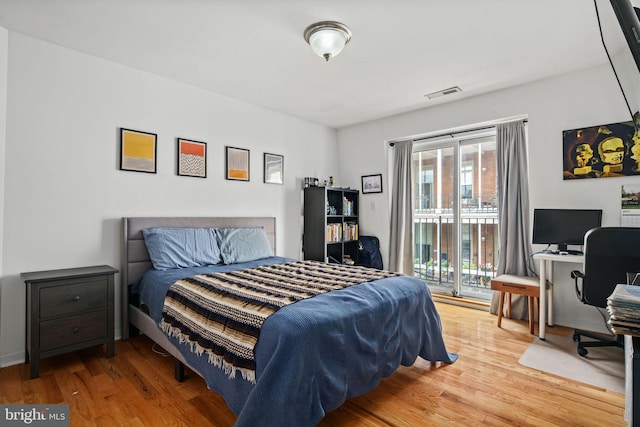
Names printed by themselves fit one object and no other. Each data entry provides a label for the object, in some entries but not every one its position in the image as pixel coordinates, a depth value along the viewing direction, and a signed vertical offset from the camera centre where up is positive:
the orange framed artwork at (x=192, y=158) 3.41 +0.64
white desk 2.81 -0.49
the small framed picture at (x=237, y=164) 3.82 +0.64
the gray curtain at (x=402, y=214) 4.56 +0.02
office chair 2.27 -0.34
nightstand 2.24 -0.71
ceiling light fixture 2.37 +1.37
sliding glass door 4.08 +0.03
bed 1.45 -0.74
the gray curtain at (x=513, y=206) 3.51 +0.10
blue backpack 4.73 -0.56
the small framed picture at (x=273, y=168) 4.23 +0.64
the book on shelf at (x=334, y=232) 4.46 -0.24
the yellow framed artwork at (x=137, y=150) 3.00 +0.64
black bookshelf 4.41 -0.12
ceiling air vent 3.62 +1.44
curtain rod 3.89 +1.10
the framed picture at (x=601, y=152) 2.92 +0.61
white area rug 2.22 -1.14
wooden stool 3.06 -0.71
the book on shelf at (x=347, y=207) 4.75 +0.13
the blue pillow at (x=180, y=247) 2.92 -0.30
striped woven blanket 1.66 -0.53
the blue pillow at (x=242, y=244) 3.34 -0.32
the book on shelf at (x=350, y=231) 4.71 -0.23
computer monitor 2.98 -0.10
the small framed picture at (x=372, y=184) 4.83 +0.49
